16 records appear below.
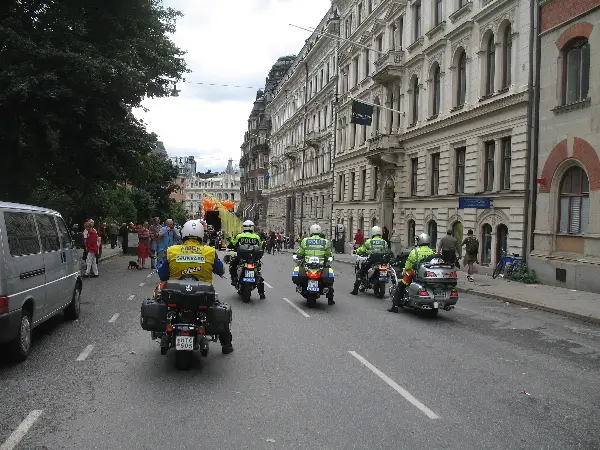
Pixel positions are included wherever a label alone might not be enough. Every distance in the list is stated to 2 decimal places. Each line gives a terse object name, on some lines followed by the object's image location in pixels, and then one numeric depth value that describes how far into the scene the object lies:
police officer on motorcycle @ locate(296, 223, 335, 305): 13.11
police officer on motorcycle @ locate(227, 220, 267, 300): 13.77
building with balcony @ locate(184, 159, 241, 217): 167.50
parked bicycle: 20.50
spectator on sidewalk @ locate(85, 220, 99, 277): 18.44
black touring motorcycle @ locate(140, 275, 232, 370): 6.80
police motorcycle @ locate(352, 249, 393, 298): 14.92
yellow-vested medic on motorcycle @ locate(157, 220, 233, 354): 7.23
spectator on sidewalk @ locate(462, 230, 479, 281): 20.97
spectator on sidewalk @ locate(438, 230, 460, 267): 19.91
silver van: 6.89
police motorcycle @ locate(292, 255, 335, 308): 12.77
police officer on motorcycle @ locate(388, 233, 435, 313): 12.09
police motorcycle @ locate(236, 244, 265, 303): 13.41
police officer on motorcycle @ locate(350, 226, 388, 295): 14.87
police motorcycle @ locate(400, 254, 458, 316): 11.72
